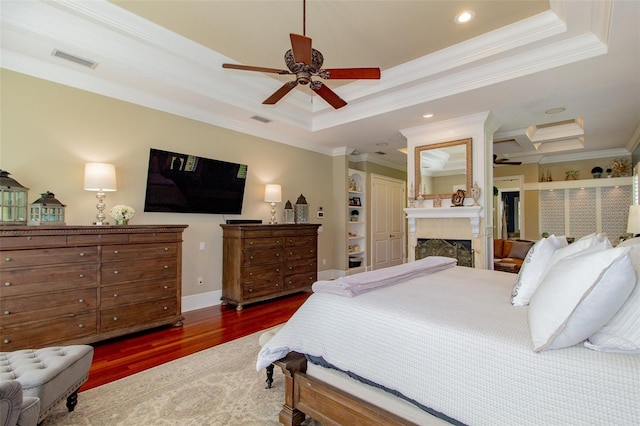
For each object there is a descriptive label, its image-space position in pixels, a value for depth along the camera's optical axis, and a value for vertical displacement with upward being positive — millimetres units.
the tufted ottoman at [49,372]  1588 -839
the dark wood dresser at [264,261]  4277 -638
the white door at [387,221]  7449 -60
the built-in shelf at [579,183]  6258 +760
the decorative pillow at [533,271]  1768 -319
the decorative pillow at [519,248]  5705 -564
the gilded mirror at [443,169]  4562 +789
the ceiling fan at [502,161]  6640 +1237
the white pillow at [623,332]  1101 -415
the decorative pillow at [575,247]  1725 -165
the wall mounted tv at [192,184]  3879 +477
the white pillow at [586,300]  1102 -301
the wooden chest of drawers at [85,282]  2537 -597
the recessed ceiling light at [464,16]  2818 +1883
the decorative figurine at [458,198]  4543 +306
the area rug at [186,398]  1896 -1228
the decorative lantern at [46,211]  2781 +74
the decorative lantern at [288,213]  5391 +100
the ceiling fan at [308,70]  2370 +1238
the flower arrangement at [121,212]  3342 +75
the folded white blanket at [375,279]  1873 -417
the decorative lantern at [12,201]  2637 +156
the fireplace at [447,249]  4551 -470
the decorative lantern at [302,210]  5470 +155
